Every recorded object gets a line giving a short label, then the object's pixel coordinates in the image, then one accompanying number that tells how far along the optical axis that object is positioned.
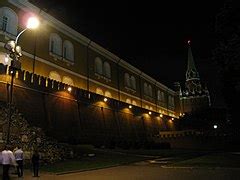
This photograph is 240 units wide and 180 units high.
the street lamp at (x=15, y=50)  11.18
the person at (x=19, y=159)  11.17
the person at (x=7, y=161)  9.73
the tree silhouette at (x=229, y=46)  8.82
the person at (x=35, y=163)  11.27
